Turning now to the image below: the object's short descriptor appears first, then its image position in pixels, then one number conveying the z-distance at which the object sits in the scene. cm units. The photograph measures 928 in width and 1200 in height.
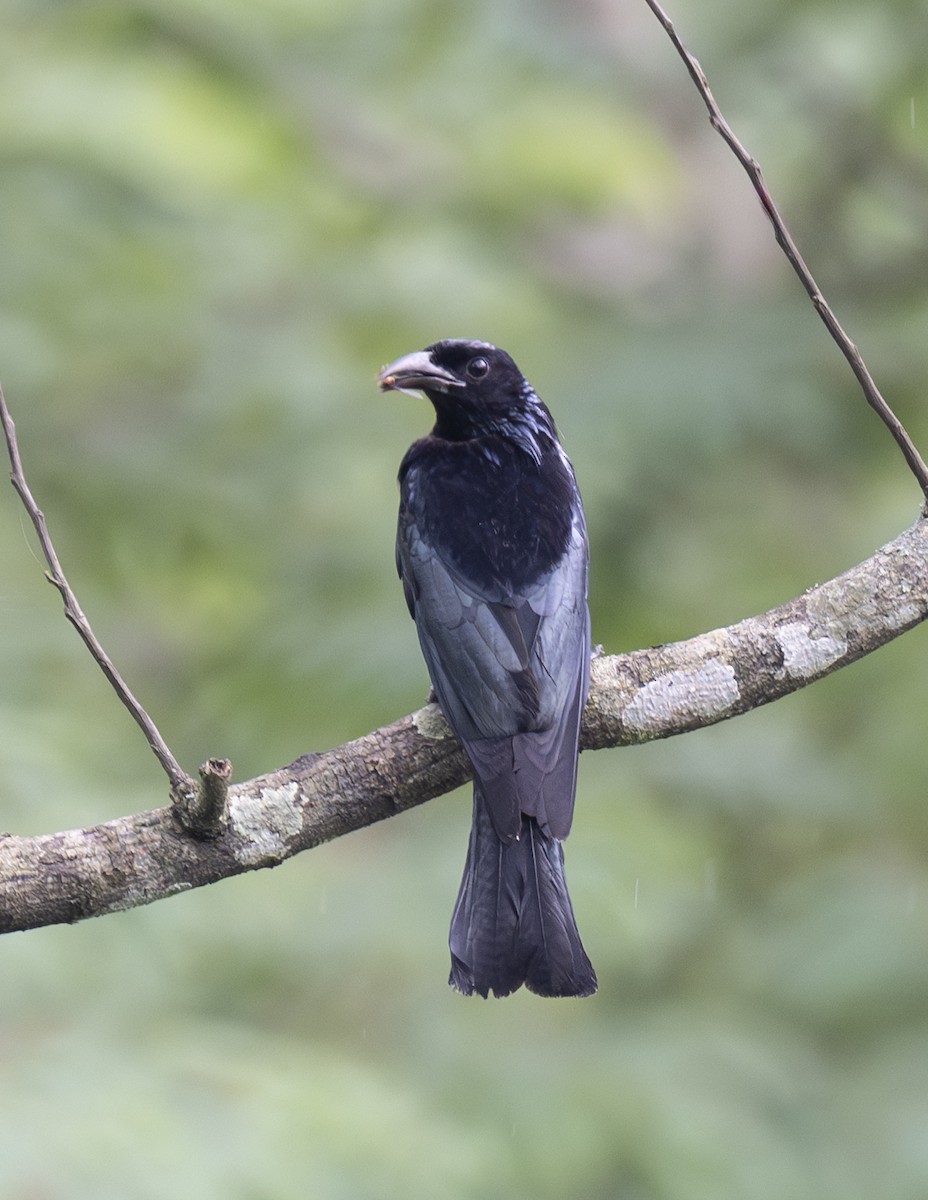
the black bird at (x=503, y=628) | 640
